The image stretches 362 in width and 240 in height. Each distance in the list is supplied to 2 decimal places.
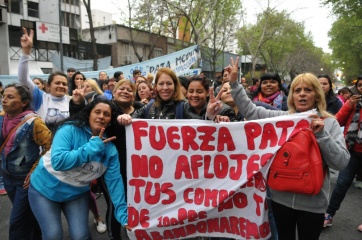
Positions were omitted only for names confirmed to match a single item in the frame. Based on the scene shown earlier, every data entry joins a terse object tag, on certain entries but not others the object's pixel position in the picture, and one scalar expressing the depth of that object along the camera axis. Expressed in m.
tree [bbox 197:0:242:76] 20.11
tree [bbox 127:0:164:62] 17.64
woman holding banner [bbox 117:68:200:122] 2.85
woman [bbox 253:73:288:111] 3.79
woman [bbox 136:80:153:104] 4.64
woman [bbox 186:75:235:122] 2.83
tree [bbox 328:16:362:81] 22.25
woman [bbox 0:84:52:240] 2.75
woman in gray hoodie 2.06
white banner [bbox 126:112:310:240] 2.37
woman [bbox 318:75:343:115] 4.38
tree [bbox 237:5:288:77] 24.48
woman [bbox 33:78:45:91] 6.48
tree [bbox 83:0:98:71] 15.35
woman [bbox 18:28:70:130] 3.68
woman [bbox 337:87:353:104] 7.33
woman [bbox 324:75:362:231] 3.46
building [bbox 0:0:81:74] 19.81
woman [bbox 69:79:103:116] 2.92
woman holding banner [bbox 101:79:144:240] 2.88
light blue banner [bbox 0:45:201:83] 9.53
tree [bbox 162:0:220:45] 16.10
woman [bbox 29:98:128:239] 2.36
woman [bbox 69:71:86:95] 5.11
